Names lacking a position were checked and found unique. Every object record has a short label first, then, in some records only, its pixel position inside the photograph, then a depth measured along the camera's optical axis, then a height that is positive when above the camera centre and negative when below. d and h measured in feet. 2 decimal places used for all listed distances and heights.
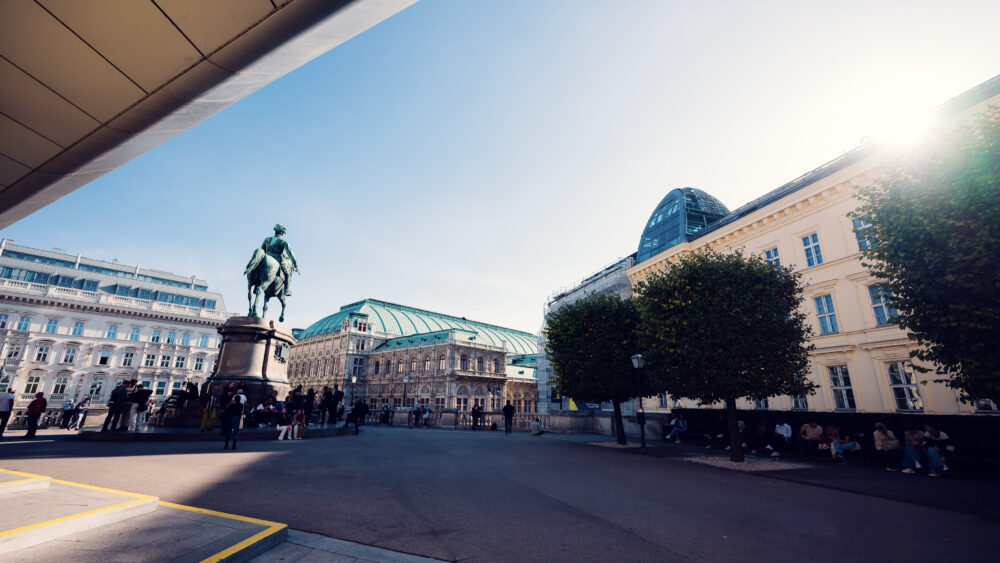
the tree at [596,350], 68.69 +8.28
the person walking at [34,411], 53.36 -1.36
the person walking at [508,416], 98.37 -3.92
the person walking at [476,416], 109.29 -4.34
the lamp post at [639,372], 58.04 +3.73
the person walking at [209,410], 51.72 -1.22
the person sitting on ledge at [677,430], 76.74 -5.65
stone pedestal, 59.67 +6.22
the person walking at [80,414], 69.06 -2.36
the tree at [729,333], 49.96 +7.89
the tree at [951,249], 30.37 +11.42
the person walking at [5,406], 49.93 -0.65
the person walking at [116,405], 49.70 -0.55
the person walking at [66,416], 73.67 -2.72
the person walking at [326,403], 74.43 -0.63
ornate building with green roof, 216.95 +22.61
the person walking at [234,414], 40.96 -1.36
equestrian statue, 66.49 +20.84
